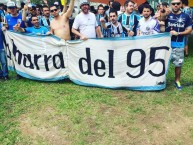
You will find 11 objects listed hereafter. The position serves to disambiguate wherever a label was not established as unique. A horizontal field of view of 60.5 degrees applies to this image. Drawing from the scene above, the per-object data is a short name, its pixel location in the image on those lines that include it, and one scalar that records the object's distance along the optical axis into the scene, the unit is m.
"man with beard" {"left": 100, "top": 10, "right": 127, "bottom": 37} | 3.74
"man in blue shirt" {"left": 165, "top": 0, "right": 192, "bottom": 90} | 3.31
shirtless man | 3.78
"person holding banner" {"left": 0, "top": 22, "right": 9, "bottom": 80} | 4.04
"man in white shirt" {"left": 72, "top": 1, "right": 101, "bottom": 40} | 3.71
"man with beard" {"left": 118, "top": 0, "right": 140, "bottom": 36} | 4.03
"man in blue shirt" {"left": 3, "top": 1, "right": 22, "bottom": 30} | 4.19
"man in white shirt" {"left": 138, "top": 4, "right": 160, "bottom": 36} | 3.39
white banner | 3.37
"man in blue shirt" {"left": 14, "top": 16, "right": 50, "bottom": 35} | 3.98
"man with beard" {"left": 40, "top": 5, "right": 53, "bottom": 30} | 4.49
